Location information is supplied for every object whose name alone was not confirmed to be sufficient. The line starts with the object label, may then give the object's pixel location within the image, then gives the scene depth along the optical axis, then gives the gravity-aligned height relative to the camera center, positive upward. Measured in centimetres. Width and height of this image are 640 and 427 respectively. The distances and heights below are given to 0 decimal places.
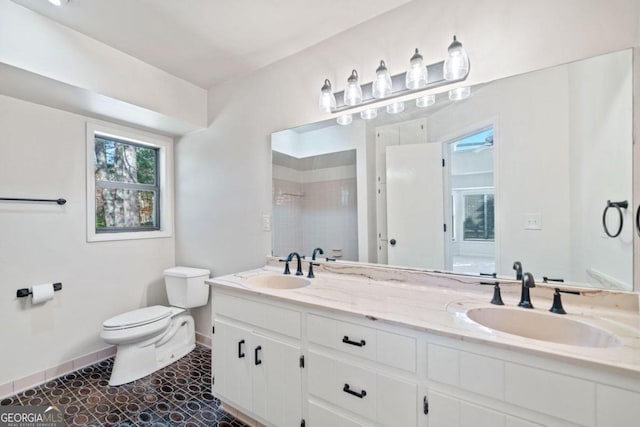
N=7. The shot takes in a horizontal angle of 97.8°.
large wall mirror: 120 +18
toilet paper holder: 195 -53
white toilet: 204 -89
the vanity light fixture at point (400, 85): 144 +75
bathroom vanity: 82 -52
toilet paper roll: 197 -55
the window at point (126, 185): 240 +29
